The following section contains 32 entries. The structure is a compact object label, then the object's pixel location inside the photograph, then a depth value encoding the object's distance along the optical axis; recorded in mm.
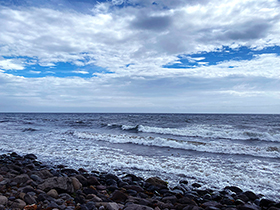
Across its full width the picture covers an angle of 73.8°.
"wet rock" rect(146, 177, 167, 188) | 6191
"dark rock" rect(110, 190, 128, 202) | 5006
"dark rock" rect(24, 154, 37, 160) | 9631
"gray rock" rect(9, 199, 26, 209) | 4043
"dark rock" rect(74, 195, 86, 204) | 4652
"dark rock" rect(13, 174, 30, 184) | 5781
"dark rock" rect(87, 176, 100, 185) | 6157
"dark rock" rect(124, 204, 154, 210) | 4176
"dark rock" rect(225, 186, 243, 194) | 5980
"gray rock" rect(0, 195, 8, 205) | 4140
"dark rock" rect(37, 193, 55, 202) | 4518
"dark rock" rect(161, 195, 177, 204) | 5004
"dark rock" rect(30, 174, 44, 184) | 6042
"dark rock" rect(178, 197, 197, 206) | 4848
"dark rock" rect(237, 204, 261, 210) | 4547
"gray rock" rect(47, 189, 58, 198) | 4859
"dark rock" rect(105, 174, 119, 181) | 6722
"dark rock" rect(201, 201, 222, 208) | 4723
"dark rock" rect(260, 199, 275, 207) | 4962
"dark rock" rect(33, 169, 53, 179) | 6588
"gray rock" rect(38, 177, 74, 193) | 5264
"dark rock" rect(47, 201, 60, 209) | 4121
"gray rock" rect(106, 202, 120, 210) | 4171
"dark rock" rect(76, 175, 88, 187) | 6086
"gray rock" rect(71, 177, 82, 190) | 5708
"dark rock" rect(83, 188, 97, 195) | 5422
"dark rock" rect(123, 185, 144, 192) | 5796
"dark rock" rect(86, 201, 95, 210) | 4240
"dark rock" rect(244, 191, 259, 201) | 5498
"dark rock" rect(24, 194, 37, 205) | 4325
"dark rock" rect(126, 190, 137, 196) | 5516
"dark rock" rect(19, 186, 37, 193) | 4982
